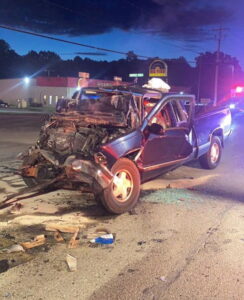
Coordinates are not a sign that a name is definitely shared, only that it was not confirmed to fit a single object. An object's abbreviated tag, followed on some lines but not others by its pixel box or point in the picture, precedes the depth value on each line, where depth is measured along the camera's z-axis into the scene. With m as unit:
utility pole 23.09
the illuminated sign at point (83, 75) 40.48
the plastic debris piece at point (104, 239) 4.85
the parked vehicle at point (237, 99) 21.50
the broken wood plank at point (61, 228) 5.20
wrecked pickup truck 5.81
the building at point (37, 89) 55.72
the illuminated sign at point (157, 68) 28.43
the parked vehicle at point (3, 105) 54.66
